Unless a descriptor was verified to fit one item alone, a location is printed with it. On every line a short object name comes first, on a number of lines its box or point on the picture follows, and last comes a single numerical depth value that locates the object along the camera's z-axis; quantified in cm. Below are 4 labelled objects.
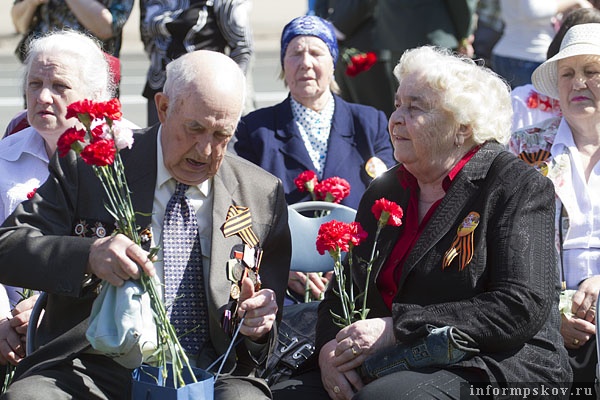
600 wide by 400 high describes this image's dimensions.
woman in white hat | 680
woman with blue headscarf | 882
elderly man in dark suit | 572
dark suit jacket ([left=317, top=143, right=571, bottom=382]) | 577
